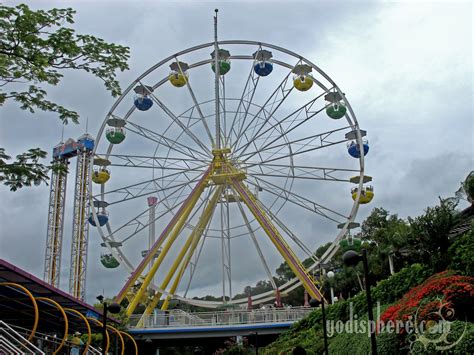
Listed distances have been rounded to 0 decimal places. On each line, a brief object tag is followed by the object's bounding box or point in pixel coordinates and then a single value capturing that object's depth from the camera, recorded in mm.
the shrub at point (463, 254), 14178
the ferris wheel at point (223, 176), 26297
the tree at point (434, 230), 16344
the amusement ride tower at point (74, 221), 60125
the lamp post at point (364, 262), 8455
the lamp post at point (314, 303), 15690
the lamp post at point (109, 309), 13008
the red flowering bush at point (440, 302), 12047
